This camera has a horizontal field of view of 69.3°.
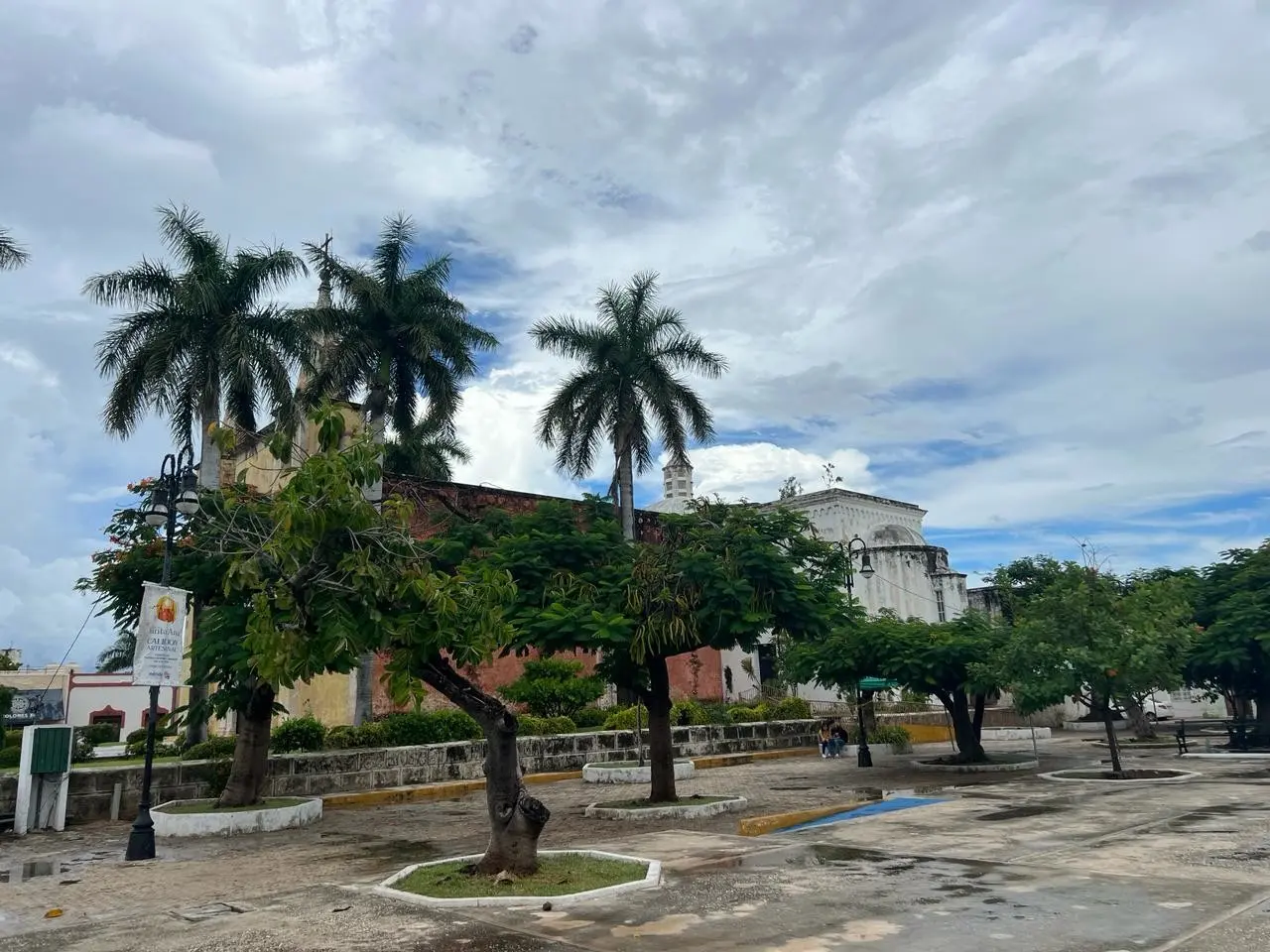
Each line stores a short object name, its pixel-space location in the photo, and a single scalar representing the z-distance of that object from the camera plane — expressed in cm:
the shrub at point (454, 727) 2444
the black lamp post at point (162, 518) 1329
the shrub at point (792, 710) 3475
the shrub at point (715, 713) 3172
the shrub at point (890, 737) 3328
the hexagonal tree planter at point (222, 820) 1571
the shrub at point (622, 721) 2864
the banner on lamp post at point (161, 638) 1329
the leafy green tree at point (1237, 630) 2525
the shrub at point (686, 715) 3084
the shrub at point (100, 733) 3234
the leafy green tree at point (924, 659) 2328
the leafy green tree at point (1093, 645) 2058
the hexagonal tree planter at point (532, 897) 904
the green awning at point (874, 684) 2787
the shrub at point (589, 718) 2964
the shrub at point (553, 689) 2889
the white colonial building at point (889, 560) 5138
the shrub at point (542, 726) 2624
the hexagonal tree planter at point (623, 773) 2328
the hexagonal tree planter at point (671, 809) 1577
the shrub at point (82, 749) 2159
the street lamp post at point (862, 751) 2669
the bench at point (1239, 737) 2628
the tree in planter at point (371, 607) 913
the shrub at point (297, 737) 2125
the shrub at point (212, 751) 1962
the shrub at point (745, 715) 3272
